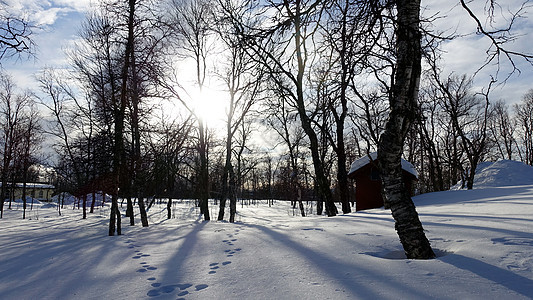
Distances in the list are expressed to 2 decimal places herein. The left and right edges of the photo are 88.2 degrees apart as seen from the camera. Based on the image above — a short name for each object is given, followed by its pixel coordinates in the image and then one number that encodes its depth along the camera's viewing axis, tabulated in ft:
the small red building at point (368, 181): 43.01
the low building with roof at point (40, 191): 163.80
